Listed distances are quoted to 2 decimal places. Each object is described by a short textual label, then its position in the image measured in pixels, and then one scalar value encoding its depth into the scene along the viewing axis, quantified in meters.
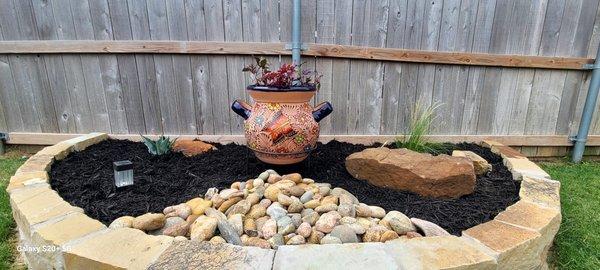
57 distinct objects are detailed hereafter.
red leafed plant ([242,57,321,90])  1.88
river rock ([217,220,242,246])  1.34
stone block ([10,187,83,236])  1.40
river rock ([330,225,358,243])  1.34
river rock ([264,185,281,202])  1.68
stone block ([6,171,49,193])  1.71
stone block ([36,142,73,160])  2.20
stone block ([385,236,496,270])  1.10
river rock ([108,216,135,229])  1.41
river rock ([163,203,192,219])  1.56
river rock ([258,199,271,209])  1.61
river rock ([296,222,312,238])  1.38
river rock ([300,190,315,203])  1.65
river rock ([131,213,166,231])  1.42
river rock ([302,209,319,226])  1.47
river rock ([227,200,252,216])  1.56
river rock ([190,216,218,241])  1.35
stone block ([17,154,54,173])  1.92
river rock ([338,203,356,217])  1.52
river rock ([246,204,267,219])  1.54
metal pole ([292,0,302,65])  2.57
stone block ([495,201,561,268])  1.37
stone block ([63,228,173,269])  1.12
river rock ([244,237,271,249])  1.30
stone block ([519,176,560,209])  1.61
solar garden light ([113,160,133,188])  1.75
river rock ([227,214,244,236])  1.42
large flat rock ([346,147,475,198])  1.76
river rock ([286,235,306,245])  1.33
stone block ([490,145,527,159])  2.40
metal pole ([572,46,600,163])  2.89
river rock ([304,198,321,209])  1.60
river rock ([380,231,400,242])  1.36
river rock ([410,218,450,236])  1.40
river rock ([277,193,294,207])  1.61
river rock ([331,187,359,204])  1.67
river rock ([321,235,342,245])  1.32
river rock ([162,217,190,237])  1.39
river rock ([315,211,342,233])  1.41
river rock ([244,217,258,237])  1.42
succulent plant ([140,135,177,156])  2.30
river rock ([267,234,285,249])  1.32
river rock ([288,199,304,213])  1.56
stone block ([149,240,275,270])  1.10
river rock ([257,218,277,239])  1.38
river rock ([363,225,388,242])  1.37
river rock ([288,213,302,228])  1.46
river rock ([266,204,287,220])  1.51
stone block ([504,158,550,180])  1.99
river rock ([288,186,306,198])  1.69
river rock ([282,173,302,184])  1.83
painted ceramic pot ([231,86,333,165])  1.85
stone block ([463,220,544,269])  1.20
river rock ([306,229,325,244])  1.37
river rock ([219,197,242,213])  1.61
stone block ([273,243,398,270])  1.08
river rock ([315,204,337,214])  1.55
